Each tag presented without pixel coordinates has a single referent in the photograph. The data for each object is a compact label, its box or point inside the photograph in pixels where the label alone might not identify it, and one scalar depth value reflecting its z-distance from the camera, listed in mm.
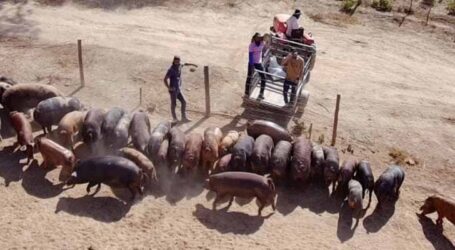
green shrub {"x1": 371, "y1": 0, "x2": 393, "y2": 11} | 24391
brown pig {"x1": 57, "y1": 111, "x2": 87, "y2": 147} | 15031
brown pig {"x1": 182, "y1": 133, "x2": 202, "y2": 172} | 14227
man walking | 15992
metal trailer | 17125
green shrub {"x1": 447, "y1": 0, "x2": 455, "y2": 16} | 24188
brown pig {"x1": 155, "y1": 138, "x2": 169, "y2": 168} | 14384
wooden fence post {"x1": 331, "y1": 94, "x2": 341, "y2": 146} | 16034
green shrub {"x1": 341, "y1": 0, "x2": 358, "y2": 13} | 24406
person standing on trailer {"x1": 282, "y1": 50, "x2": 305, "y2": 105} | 16281
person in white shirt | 18344
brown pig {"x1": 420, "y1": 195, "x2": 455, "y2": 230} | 13170
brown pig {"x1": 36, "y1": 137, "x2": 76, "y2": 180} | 14141
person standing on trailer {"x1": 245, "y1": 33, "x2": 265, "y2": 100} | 16727
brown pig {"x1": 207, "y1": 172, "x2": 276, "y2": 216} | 13242
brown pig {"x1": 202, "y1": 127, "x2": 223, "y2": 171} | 14414
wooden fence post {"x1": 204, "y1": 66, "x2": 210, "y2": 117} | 16800
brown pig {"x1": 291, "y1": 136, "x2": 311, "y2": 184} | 13984
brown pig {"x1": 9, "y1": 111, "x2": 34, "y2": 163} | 14789
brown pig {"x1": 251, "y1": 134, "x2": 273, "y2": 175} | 14219
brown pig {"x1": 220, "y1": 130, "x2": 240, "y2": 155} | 14898
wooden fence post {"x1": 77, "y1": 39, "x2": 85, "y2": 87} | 18219
